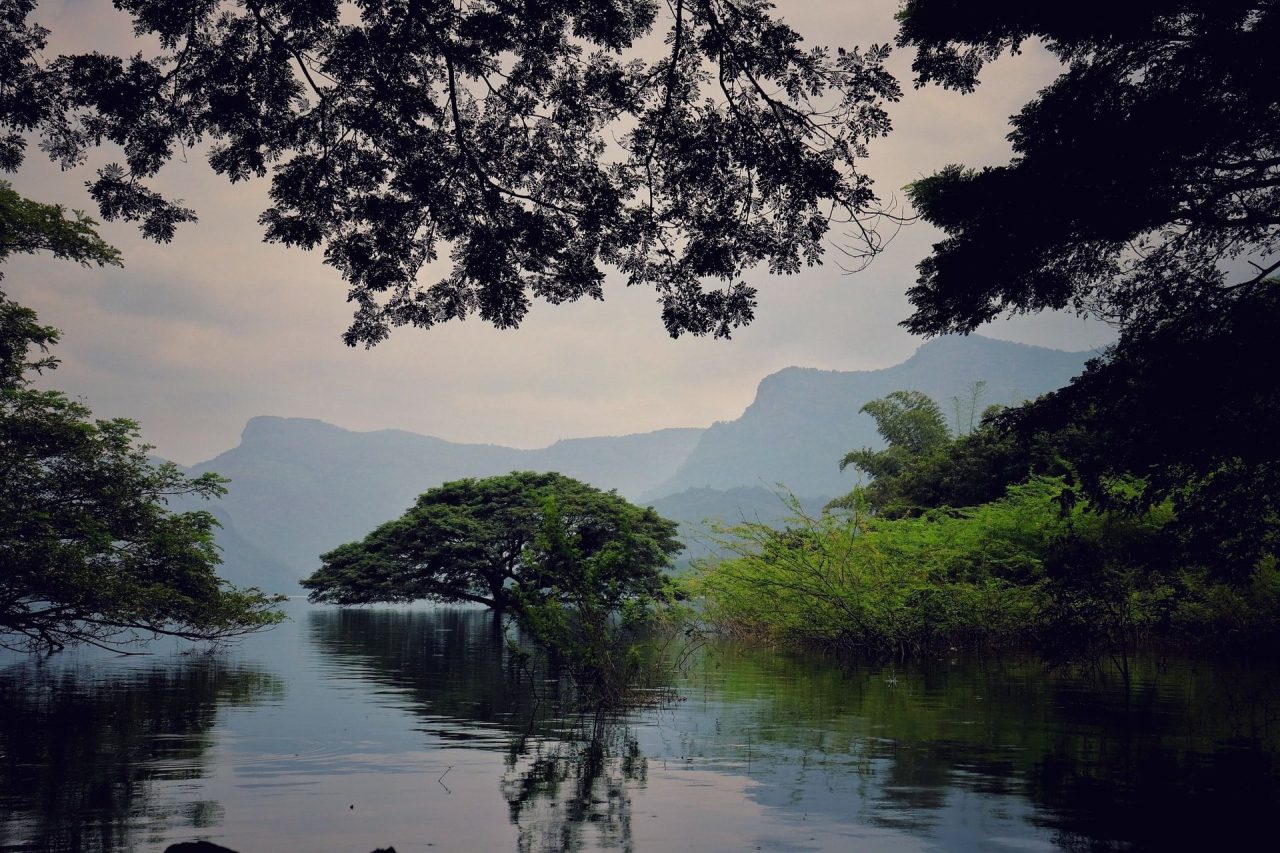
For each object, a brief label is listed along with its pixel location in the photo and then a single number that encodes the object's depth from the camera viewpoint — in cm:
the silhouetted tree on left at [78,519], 2233
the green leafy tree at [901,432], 6456
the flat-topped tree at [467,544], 5769
